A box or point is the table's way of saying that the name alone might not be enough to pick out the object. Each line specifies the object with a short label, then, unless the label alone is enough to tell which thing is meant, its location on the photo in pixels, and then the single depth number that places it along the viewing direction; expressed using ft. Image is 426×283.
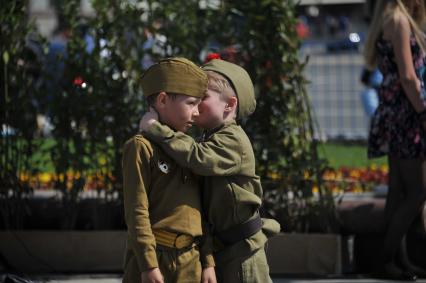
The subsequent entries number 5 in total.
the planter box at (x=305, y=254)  37.86
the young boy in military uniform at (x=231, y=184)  21.89
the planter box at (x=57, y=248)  37.96
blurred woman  35.06
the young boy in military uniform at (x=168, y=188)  20.78
